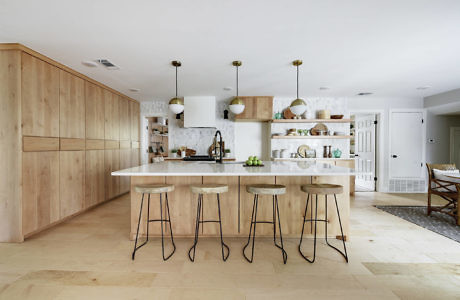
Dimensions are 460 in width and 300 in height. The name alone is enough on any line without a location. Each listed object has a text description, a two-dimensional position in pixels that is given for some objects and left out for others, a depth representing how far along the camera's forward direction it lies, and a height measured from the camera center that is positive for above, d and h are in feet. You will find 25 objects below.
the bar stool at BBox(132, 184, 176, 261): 7.83 -1.45
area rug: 10.52 -3.87
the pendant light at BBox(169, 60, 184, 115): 11.57 +2.15
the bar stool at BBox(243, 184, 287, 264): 7.72 -1.45
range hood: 18.51 +2.97
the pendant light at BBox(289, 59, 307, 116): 11.24 +2.08
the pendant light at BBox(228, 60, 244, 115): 11.51 +2.13
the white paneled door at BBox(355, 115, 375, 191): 20.04 +0.02
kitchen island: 9.39 -2.40
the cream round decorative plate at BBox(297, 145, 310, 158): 19.06 -0.23
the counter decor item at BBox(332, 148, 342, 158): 18.57 -0.47
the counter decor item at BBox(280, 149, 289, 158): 18.58 -0.47
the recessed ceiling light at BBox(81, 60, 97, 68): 11.00 +4.17
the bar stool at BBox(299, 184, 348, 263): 7.83 -1.48
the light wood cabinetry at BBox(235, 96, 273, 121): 18.01 +3.12
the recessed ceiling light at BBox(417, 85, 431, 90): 15.56 +4.19
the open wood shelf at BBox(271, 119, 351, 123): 18.31 +2.15
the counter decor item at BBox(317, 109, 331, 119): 18.64 +2.75
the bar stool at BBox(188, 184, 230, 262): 7.72 -1.44
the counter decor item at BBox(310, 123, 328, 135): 19.13 +1.64
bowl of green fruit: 10.47 -0.73
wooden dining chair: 11.73 -2.50
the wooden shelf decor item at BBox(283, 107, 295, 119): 18.88 +2.77
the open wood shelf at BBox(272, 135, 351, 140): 18.35 +0.84
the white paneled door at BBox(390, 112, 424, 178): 19.45 +0.88
